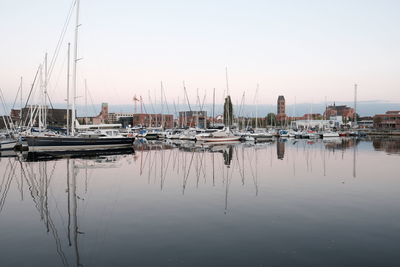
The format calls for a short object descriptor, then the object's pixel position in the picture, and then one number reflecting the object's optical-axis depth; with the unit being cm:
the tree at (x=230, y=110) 11428
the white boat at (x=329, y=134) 10012
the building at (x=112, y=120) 19261
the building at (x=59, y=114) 13859
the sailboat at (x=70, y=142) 4196
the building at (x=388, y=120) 15388
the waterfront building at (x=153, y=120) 16055
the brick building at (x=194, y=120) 14961
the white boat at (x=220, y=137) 6981
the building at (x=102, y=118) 17154
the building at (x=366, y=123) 18316
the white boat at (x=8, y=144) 4381
